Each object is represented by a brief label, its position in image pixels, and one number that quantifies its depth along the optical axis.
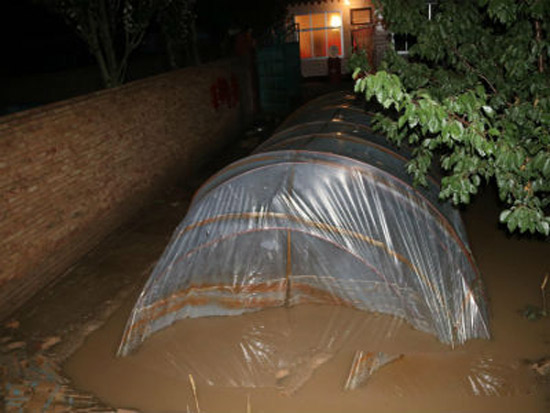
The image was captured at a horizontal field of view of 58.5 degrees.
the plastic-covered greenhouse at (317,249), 5.30
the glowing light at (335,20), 20.44
